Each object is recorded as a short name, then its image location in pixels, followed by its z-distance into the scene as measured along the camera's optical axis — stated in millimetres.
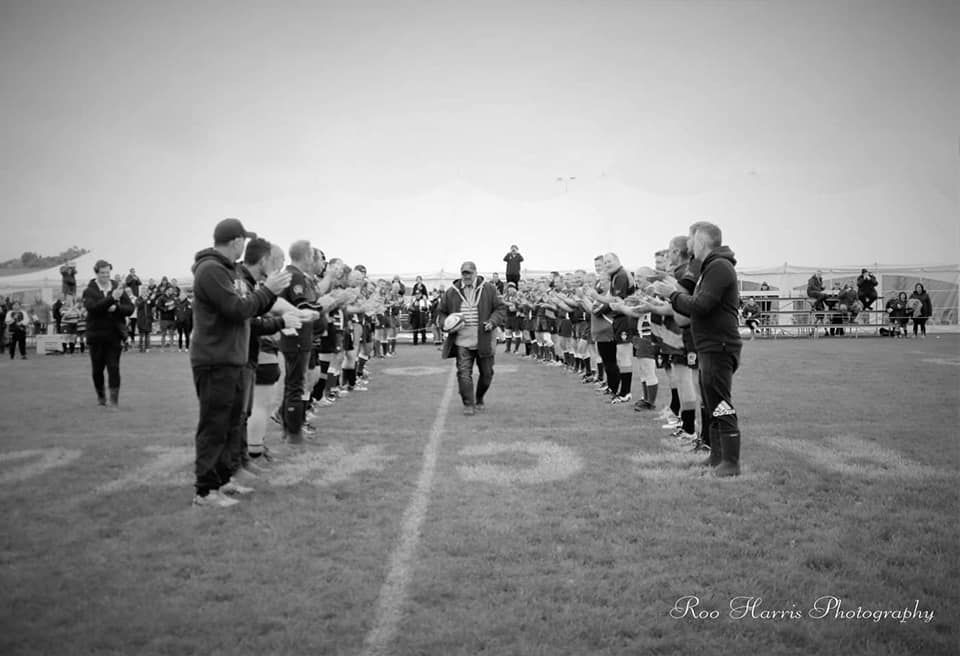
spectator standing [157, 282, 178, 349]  25453
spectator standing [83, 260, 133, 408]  10594
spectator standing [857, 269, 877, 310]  28359
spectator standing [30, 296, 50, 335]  28250
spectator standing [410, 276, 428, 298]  25719
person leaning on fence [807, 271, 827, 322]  28625
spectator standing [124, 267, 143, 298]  25130
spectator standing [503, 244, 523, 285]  27969
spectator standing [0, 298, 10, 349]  25069
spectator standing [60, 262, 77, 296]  20641
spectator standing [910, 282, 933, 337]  26156
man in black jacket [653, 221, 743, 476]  6152
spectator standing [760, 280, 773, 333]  28719
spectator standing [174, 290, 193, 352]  24359
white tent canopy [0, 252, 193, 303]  28859
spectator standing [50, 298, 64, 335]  26525
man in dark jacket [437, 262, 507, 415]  10148
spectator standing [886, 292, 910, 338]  26594
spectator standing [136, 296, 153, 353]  24703
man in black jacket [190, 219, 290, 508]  5410
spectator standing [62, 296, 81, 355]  24234
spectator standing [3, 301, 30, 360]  22109
